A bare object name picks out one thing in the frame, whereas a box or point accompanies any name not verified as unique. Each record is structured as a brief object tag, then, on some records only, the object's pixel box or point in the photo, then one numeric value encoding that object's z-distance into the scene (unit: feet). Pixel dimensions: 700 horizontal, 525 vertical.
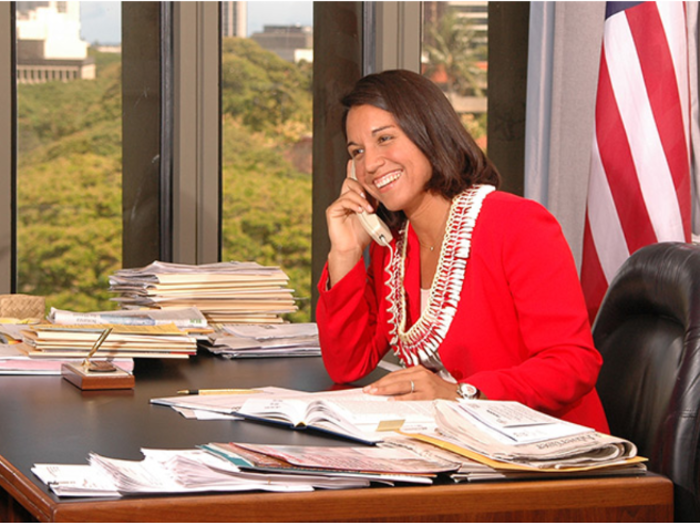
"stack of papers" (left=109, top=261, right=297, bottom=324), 12.08
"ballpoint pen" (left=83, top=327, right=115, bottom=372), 10.34
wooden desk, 8.36
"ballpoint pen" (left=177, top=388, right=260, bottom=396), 9.98
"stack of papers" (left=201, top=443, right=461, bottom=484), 8.54
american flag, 11.98
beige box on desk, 12.18
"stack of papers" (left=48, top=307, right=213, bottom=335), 11.27
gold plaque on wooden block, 10.20
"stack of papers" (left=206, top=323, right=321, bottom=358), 11.31
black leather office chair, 9.52
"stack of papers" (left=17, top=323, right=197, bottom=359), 10.71
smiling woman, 9.96
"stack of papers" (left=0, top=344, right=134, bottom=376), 10.59
